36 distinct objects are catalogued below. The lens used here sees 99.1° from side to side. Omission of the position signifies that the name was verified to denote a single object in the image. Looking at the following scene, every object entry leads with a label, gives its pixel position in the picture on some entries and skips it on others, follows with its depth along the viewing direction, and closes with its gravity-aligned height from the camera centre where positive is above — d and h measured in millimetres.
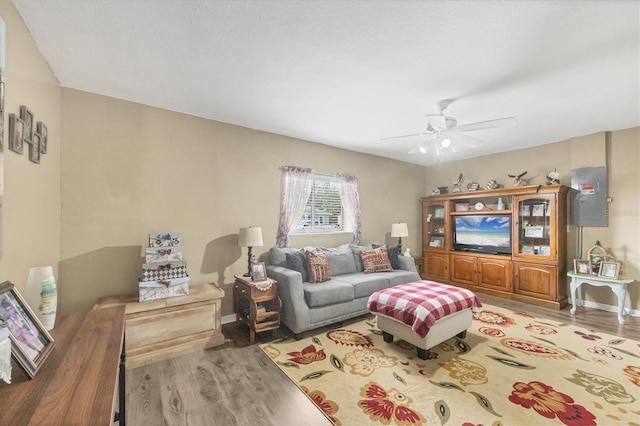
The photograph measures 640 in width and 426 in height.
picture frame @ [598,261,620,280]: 3571 -725
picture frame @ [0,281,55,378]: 972 -465
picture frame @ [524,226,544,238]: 4316 -260
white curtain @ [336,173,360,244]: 4746 +226
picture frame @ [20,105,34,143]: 1742 +619
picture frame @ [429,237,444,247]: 5553 -553
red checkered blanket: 2506 -885
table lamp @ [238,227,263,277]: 3270 -280
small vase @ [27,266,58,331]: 1428 -430
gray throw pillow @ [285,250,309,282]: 3533 -629
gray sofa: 3053 -890
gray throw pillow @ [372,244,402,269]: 4383 -669
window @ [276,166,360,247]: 4015 +176
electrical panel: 3914 +278
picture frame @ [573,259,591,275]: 3794 -726
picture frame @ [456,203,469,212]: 5159 +153
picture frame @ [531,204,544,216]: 4289 +81
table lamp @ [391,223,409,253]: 4957 -275
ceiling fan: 2648 +904
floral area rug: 1863 -1351
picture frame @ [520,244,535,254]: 4347 -546
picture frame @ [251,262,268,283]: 3124 -665
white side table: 3414 -902
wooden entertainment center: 4094 -465
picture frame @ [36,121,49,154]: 2025 +612
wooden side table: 2957 -1061
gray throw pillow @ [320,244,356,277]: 3947 -675
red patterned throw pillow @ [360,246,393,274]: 4102 -699
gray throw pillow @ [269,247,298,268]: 3625 -557
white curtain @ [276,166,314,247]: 3961 +265
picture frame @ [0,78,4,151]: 1317 +506
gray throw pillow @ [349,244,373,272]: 4219 -603
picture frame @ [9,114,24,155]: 1588 +484
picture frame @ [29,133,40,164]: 1871 +460
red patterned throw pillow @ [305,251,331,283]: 3498 -684
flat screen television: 4691 -333
